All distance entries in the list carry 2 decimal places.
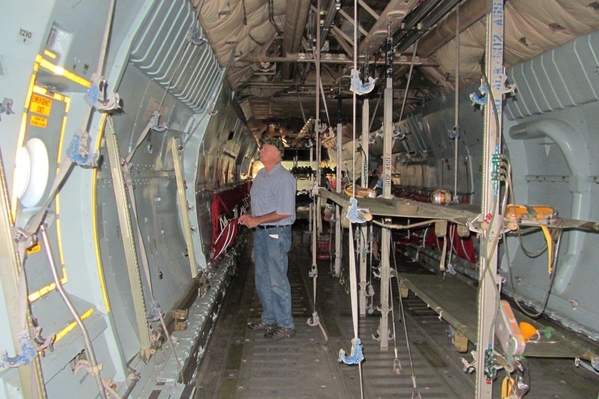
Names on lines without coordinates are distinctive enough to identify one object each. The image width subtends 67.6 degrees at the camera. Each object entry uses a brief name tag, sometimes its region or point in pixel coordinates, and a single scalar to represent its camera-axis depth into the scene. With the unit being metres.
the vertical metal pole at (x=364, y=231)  4.78
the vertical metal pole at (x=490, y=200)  2.25
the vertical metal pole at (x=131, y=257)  3.03
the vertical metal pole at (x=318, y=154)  4.11
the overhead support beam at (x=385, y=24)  3.62
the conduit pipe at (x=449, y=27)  4.15
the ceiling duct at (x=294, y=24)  4.19
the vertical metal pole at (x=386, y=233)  4.39
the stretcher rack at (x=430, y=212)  2.46
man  4.87
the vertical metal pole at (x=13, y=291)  1.80
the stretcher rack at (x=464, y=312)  2.71
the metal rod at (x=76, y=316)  2.09
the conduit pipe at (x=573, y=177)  4.52
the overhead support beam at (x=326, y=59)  5.76
